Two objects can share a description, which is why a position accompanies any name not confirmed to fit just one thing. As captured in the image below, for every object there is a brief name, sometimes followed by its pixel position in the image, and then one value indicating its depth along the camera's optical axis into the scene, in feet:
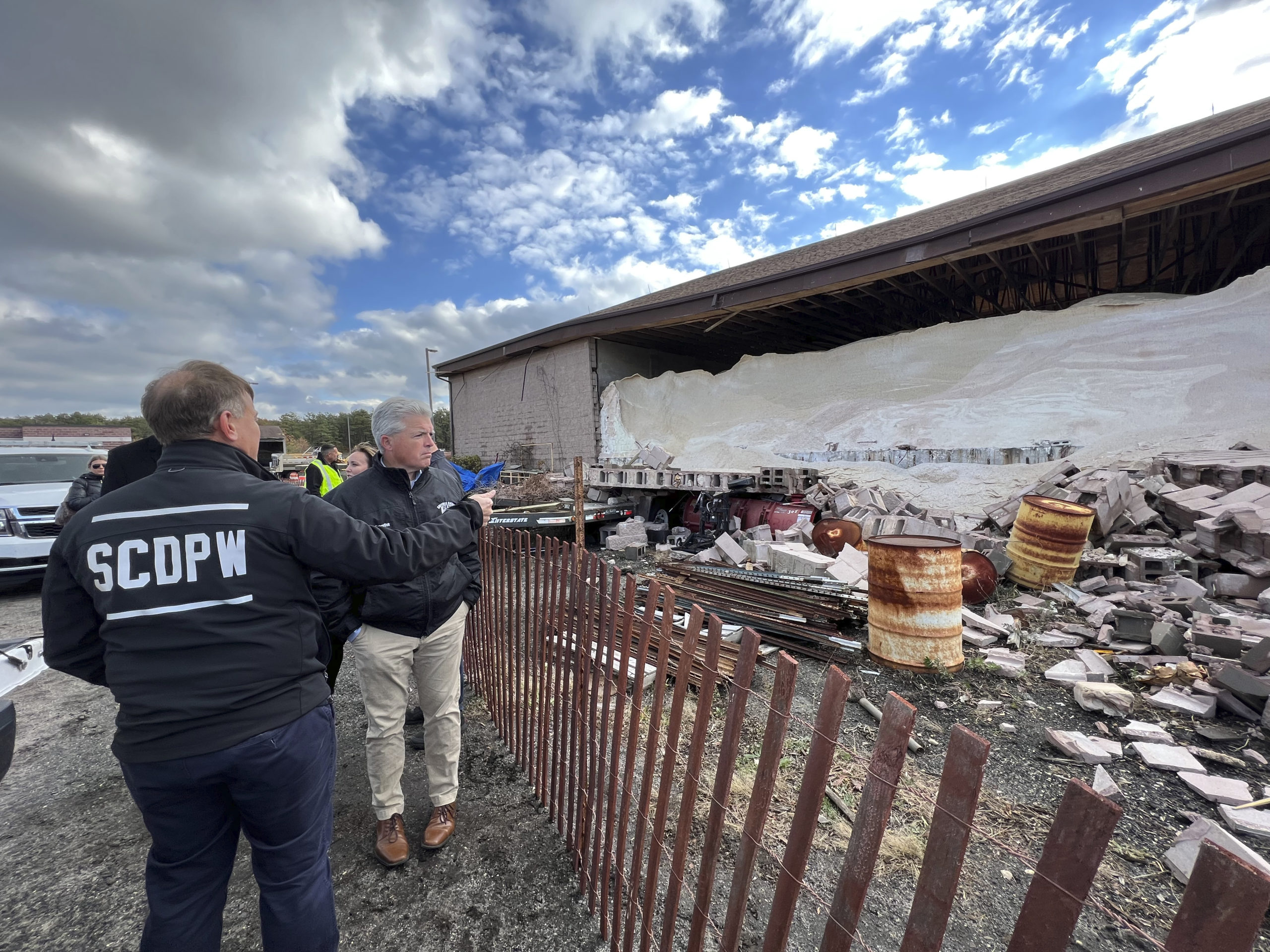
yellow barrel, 18.08
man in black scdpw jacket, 4.55
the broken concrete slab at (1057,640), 14.83
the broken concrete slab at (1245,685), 10.59
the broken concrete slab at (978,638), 14.98
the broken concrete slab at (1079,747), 9.85
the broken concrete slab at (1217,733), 10.36
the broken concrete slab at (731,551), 23.00
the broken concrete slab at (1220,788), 8.55
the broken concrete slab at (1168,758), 9.44
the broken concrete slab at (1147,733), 10.27
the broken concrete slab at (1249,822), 7.90
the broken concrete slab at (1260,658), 11.19
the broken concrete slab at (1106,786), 8.82
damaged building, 22.16
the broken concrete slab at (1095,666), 12.80
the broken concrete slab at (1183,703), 11.07
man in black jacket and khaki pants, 7.50
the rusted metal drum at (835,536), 22.21
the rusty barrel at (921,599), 13.30
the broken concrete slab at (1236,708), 10.67
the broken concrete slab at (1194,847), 7.06
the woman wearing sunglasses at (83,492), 19.10
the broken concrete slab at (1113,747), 10.08
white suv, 21.57
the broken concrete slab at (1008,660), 13.37
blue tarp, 38.49
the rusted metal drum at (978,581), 17.60
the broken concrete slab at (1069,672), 12.83
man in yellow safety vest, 16.08
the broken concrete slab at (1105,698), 11.37
